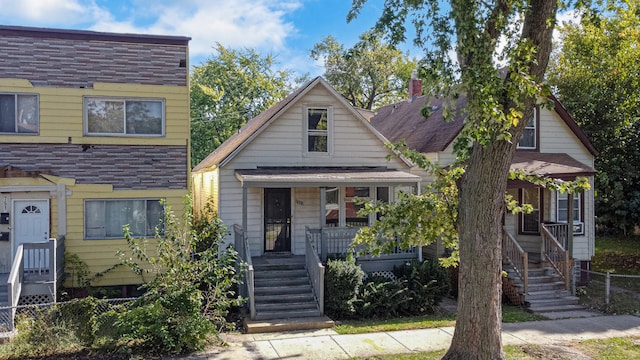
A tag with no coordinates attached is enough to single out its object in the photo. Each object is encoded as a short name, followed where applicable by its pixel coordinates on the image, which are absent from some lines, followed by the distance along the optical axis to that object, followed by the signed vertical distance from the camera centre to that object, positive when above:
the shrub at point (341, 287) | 12.92 -2.69
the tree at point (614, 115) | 19.36 +2.65
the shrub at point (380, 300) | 13.10 -3.05
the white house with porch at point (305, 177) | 14.66 +0.16
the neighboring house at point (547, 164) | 16.70 +0.62
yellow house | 13.43 +1.14
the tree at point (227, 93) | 33.56 +6.09
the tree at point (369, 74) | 36.38 +7.90
